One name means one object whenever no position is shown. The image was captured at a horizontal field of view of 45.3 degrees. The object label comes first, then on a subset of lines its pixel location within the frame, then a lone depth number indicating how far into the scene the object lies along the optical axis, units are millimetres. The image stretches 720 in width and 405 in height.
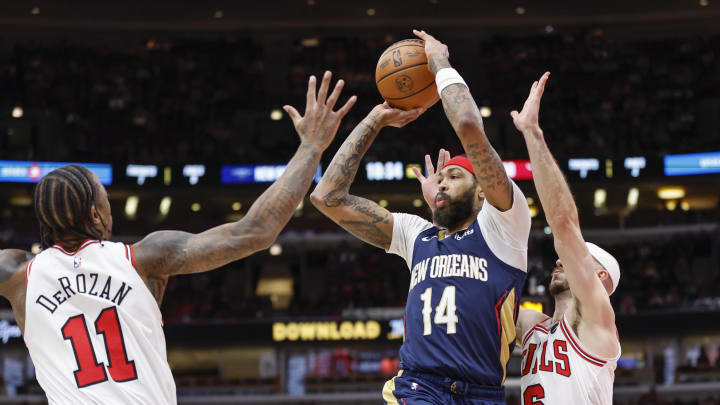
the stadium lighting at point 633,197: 24238
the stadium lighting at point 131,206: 23969
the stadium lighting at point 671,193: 24062
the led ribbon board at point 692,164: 21641
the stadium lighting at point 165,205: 24047
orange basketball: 4996
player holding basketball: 4176
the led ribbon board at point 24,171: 21469
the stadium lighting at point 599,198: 24009
